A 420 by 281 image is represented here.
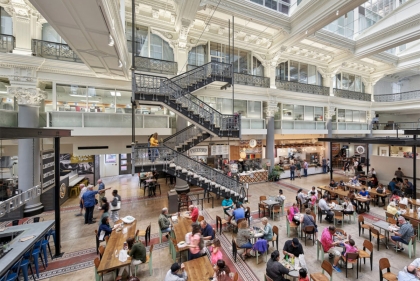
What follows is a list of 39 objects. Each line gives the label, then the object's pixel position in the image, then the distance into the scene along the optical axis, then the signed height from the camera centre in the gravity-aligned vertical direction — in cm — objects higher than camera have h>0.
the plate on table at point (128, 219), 685 -293
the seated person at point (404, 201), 859 -281
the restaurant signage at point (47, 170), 643 -105
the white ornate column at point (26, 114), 890 +127
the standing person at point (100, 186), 1078 -265
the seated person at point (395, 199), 906 -285
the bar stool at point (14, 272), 455 -333
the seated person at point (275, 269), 438 -305
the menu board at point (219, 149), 1452 -70
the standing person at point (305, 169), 1753 -269
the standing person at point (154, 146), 892 -27
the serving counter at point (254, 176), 1559 -302
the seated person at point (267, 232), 639 -317
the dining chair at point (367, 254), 543 -332
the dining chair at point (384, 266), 467 -320
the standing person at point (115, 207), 851 -303
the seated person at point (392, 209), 782 -289
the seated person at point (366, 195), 986 -290
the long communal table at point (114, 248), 464 -309
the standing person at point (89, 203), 861 -291
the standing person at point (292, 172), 1661 -279
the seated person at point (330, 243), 570 -320
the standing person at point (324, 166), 1924 -260
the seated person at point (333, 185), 1193 -283
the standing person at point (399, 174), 1309 -238
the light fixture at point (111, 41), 650 +351
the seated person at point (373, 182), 1316 -296
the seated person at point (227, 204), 888 -308
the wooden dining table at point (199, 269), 423 -310
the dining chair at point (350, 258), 521 -336
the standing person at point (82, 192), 952 -268
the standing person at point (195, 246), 536 -304
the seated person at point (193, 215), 732 -296
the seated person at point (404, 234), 607 -306
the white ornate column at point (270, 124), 1600 +144
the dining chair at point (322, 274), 462 -341
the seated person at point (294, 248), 532 -310
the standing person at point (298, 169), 1739 -264
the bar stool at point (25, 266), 497 -336
